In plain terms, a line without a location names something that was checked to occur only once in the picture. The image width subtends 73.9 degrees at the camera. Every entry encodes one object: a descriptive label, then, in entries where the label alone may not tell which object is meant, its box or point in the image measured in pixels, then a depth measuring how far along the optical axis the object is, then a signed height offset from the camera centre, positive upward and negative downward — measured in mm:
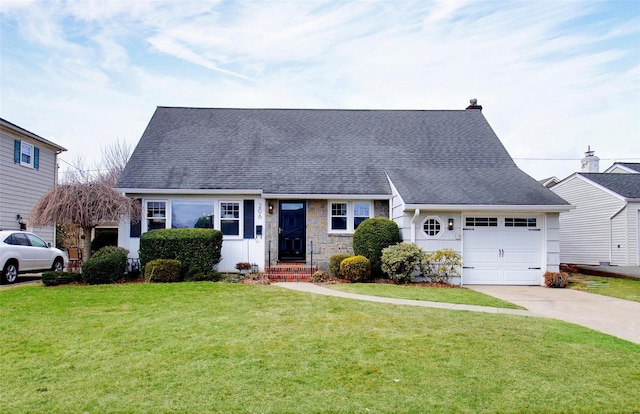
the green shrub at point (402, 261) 12461 -1215
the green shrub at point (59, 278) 11631 -1576
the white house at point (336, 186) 13281 +1136
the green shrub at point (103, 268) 11922 -1350
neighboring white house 18203 +7
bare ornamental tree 12383 +442
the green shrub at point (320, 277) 12825 -1736
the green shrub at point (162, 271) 12344 -1460
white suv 12102 -1018
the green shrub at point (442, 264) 12938 -1372
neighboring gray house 16219 +2035
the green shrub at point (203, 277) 12680 -1697
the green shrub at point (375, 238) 13211 -589
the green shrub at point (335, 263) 13434 -1380
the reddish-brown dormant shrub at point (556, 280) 12789 -1848
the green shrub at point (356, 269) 12715 -1474
